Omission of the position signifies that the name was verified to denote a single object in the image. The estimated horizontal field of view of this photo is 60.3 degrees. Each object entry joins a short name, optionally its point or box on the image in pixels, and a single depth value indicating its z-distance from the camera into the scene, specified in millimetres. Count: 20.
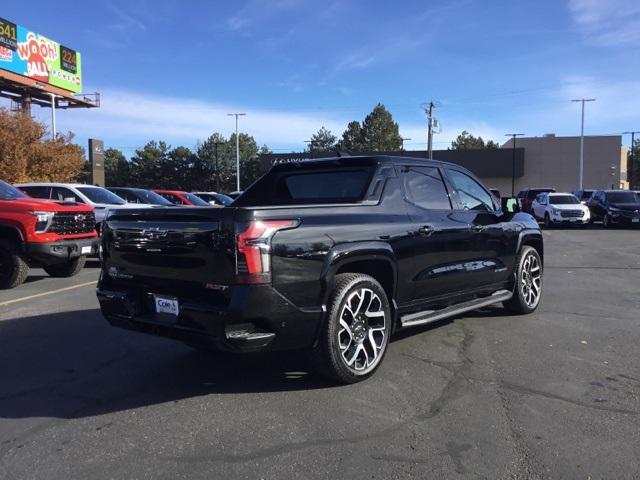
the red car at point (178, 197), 19941
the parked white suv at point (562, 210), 23750
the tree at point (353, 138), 91188
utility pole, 48859
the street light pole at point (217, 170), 71362
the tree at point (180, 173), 81688
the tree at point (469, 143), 100875
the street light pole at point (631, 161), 71438
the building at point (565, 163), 58000
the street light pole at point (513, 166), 55344
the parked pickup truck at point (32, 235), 8820
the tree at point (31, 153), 27438
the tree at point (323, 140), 101562
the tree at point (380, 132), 89688
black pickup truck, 3859
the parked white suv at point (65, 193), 12680
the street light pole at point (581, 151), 51588
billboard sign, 38312
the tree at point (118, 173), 86625
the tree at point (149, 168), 82938
